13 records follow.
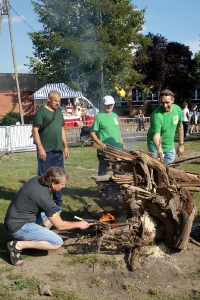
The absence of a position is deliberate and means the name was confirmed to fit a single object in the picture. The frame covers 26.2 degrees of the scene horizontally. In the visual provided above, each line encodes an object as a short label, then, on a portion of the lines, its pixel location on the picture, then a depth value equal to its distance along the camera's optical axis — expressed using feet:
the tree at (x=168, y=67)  111.83
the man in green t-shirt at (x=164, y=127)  19.56
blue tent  93.40
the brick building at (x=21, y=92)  123.95
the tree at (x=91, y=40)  45.80
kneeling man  15.28
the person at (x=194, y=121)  65.95
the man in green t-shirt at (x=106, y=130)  21.80
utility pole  84.58
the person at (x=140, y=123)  62.18
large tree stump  14.88
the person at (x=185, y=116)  55.95
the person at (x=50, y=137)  21.89
